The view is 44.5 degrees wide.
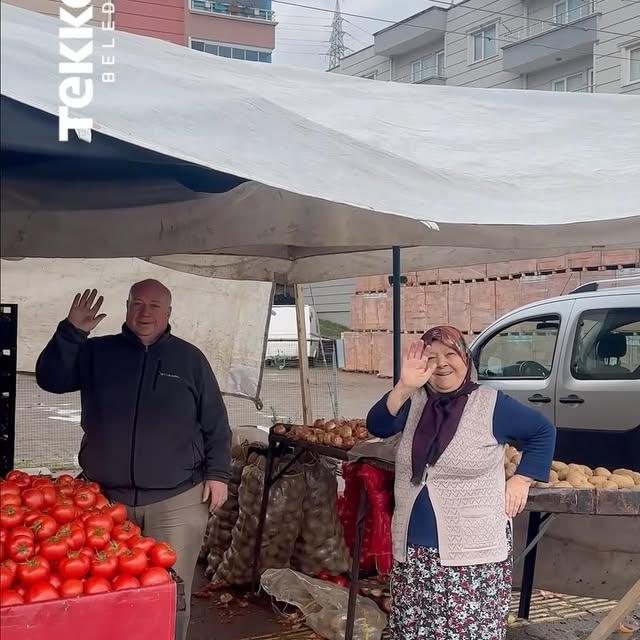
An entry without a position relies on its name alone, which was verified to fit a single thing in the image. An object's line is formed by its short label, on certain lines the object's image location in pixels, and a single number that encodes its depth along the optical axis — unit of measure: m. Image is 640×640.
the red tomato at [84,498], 2.66
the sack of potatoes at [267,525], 4.81
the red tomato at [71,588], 2.19
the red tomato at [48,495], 2.59
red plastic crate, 2.13
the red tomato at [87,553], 2.32
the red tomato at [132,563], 2.33
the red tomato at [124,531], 2.49
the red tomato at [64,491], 2.70
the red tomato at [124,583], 2.27
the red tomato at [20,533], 2.30
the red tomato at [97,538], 2.40
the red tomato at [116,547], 2.38
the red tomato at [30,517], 2.41
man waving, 3.13
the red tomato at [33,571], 2.19
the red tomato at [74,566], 2.25
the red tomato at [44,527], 2.36
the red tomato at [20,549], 2.25
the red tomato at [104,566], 2.29
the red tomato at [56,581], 2.22
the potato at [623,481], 3.37
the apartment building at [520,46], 18.97
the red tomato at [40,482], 2.68
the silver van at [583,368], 5.83
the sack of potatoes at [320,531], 4.83
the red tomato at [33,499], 2.54
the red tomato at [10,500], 2.47
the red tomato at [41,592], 2.15
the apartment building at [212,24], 19.45
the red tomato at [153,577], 2.32
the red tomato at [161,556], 2.43
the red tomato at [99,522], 2.45
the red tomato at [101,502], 2.69
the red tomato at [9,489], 2.53
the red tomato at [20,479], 2.73
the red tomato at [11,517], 2.37
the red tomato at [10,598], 2.12
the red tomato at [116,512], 2.61
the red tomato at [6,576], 2.16
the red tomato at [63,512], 2.48
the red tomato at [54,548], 2.29
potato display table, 3.15
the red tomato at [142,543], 2.44
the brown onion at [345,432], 4.56
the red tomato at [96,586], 2.23
